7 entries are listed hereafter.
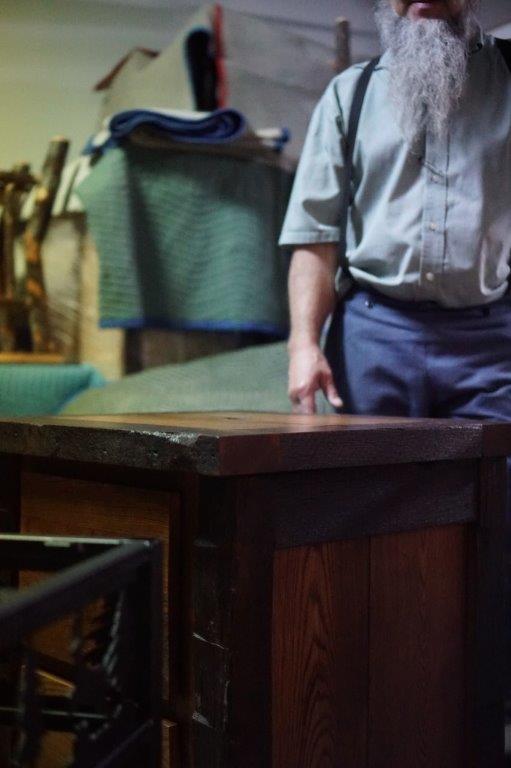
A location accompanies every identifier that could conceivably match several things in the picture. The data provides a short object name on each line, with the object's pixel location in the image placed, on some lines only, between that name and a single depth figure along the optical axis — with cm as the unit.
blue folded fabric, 196
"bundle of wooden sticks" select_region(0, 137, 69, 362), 216
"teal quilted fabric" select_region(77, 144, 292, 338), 204
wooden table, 73
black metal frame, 49
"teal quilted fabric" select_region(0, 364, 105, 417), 191
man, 117
